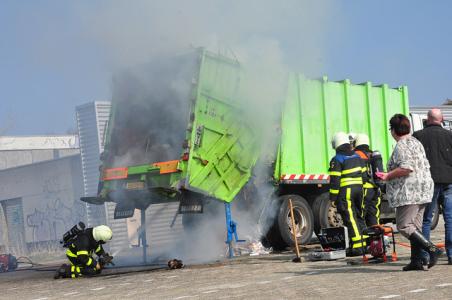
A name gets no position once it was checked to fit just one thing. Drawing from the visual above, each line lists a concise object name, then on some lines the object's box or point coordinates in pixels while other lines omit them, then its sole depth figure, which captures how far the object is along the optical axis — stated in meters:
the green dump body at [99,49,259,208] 12.93
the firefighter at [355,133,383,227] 11.63
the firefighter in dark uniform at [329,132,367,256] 11.04
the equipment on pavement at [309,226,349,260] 11.00
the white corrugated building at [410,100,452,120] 28.67
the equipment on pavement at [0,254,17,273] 17.92
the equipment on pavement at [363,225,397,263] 10.07
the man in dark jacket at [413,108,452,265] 9.17
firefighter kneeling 12.84
